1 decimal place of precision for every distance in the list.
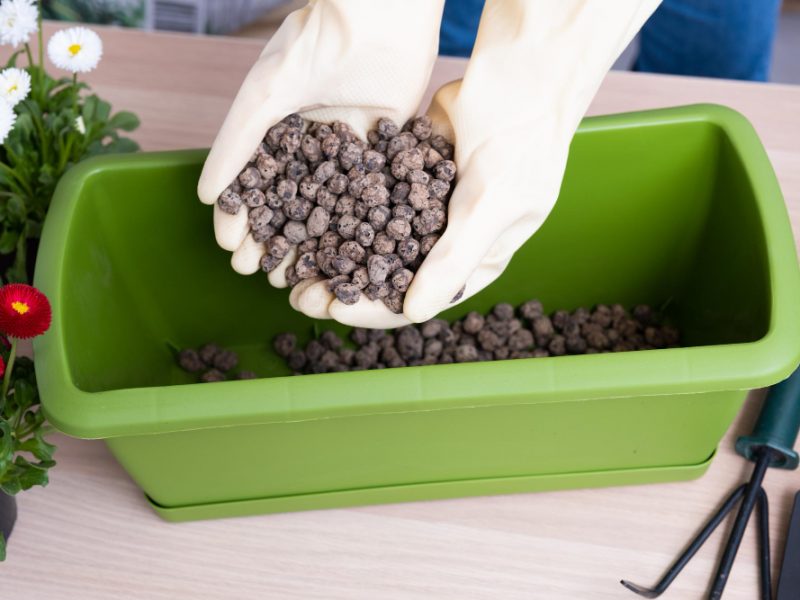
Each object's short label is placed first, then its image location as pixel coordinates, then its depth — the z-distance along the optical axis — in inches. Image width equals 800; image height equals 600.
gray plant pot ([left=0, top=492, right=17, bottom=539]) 23.5
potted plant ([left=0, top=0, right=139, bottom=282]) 24.7
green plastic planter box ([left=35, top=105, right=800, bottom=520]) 20.0
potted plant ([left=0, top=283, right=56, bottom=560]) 19.1
